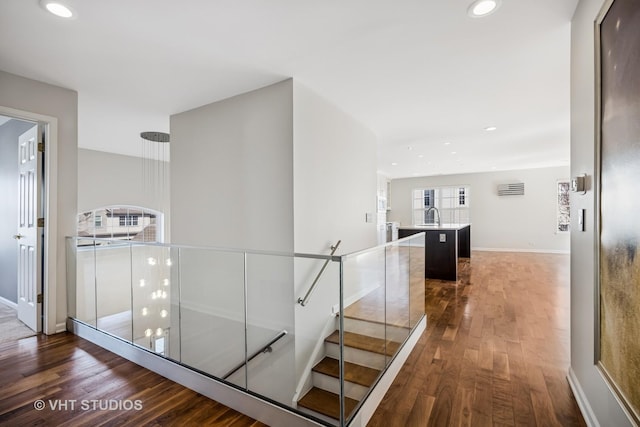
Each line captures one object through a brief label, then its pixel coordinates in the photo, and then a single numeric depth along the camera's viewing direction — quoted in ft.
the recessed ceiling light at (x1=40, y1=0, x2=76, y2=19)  6.11
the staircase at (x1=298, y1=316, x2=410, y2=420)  6.86
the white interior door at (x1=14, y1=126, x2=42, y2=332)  10.29
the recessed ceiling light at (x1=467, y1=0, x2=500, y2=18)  6.05
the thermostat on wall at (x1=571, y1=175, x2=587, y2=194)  5.75
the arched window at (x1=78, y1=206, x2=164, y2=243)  20.01
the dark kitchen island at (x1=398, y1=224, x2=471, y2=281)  18.85
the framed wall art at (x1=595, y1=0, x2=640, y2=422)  3.78
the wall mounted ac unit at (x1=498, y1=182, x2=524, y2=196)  30.66
